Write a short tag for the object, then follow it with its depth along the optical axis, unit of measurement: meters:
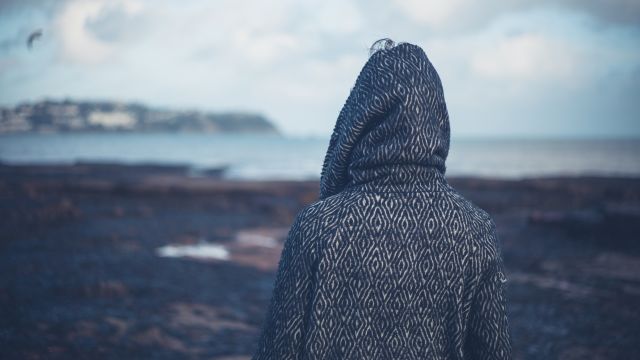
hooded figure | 1.56
